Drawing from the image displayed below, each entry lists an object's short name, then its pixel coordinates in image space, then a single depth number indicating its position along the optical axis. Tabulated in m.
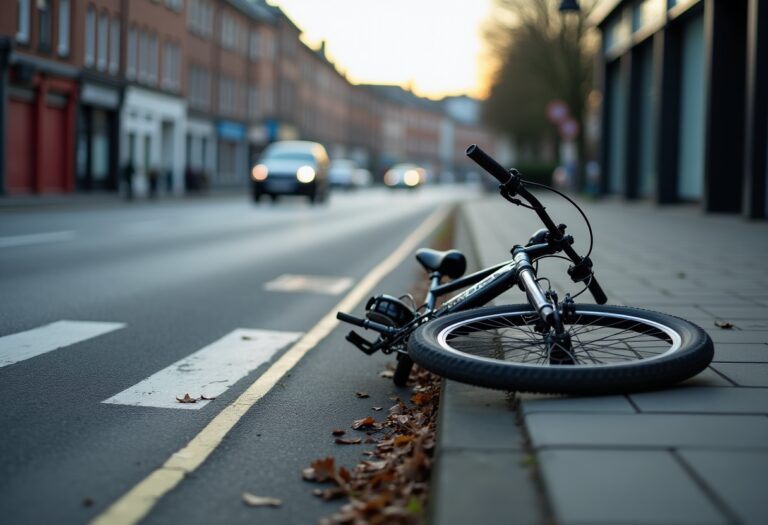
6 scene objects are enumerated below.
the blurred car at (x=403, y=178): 65.38
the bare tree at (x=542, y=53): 48.75
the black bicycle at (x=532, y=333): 4.16
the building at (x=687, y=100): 18.66
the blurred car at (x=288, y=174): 33.94
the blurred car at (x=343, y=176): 66.62
